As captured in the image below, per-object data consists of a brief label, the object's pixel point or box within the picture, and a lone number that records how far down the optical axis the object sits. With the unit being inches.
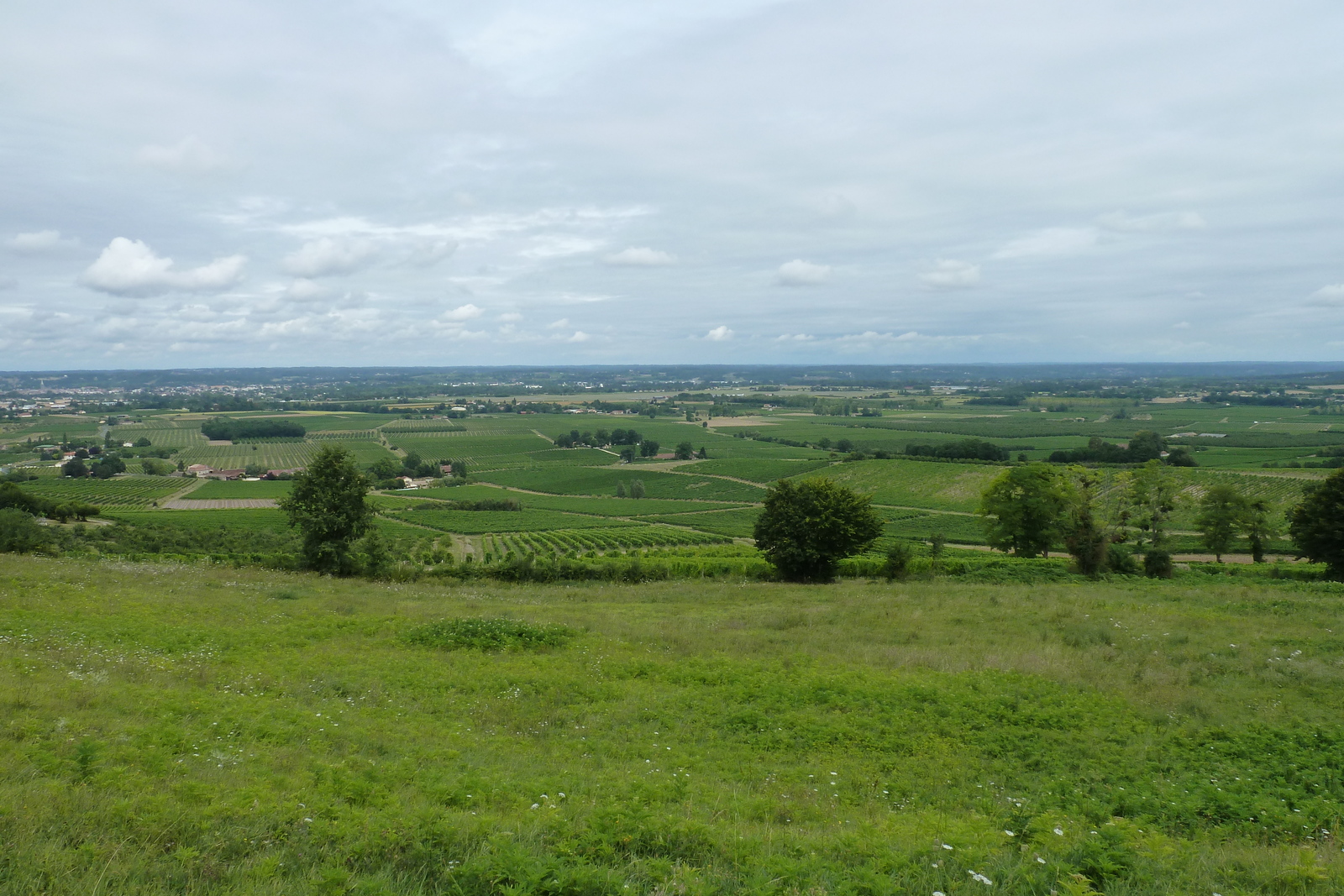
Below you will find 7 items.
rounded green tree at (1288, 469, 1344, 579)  1256.2
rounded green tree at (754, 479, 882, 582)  1358.3
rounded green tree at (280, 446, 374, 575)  1225.4
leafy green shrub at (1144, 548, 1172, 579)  1359.5
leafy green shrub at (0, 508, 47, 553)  1282.0
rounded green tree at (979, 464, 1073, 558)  1849.2
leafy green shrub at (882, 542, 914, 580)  1425.9
